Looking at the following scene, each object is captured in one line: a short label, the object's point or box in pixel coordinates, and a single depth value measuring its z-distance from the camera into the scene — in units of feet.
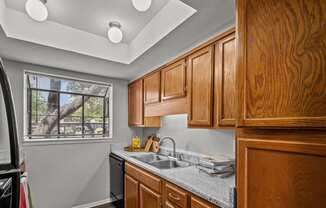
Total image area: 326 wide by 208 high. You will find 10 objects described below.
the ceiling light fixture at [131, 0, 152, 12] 4.30
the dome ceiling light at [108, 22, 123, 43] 5.82
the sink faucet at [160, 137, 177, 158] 8.17
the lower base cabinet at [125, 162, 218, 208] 4.48
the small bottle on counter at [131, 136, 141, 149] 10.24
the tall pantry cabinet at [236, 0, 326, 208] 1.99
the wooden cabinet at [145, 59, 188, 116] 6.65
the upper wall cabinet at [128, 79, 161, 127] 9.42
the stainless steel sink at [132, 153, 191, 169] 7.61
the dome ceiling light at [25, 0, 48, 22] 4.46
